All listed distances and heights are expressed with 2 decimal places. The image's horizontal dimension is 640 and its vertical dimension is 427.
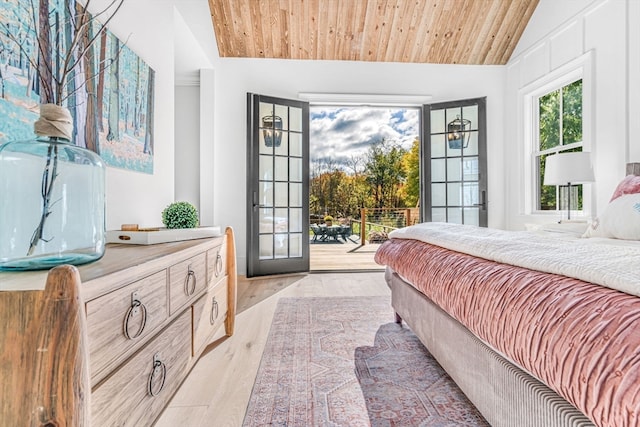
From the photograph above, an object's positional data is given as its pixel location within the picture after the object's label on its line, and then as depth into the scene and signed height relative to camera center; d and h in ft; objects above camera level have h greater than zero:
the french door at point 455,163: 14.14 +2.18
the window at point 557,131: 11.26 +2.96
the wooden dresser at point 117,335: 2.13 -1.04
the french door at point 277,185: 13.41 +1.19
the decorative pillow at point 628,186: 6.77 +0.53
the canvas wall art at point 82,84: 3.83 +1.98
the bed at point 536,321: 1.98 -0.87
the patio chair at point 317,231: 24.55 -1.29
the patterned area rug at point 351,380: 4.41 -2.67
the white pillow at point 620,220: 5.65 -0.14
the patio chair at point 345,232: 24.58 -1.37
